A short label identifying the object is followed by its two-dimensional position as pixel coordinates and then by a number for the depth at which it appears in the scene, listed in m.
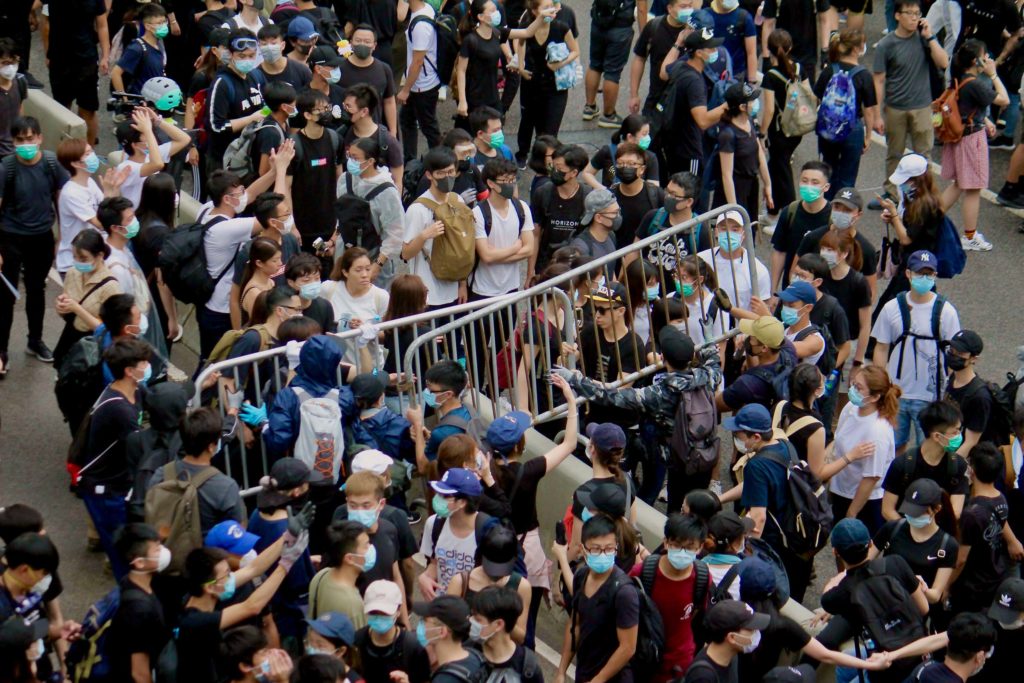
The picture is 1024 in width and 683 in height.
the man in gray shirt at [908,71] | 27.44
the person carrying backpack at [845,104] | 26.20
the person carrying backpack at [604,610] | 14.91
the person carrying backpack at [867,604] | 15.71
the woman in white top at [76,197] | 20.56
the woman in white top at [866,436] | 18.53
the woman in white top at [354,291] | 19.05
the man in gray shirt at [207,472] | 15.32
